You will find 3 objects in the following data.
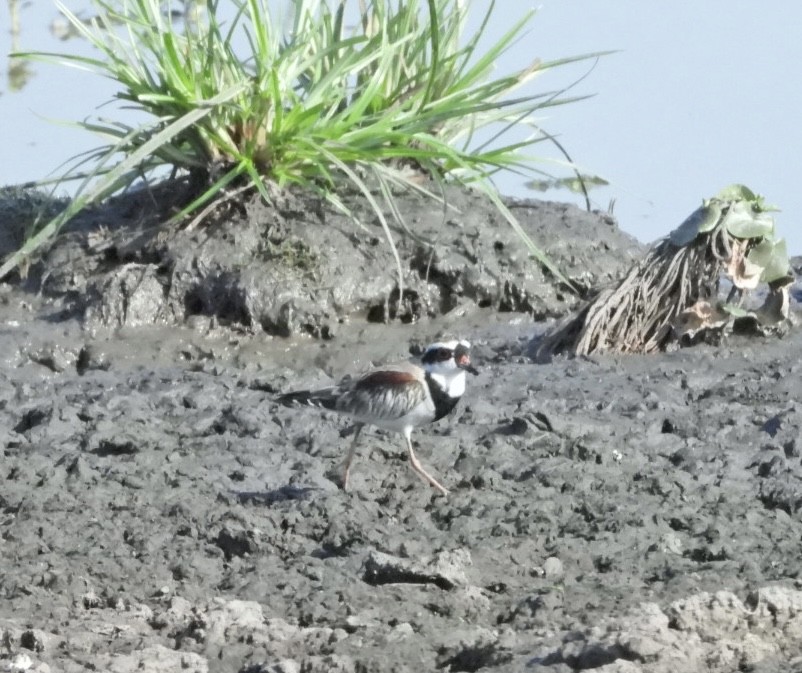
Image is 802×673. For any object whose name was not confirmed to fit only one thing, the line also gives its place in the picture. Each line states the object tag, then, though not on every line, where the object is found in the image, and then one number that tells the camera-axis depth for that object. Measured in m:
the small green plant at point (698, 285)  18.19
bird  13.52
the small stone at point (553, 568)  11.37
